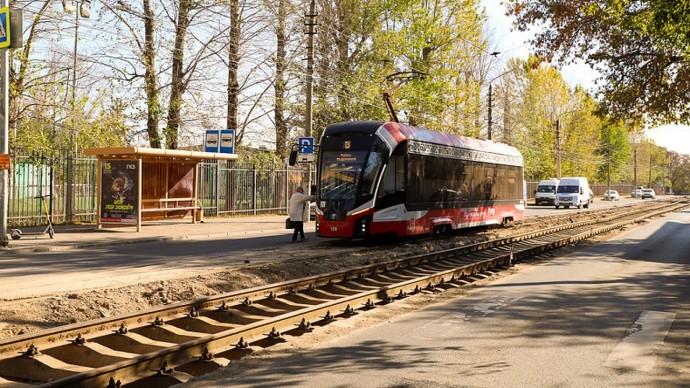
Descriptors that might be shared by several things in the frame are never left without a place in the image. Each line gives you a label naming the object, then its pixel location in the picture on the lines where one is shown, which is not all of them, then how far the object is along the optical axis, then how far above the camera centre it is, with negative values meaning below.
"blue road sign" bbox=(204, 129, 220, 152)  26.06 +1.75
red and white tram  17.33 +0.23
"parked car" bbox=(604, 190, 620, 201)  83.00 -0.38
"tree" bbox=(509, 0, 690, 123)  21.52 +4.49
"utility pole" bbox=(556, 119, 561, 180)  62.94 +3.81
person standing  19.31 -0.57
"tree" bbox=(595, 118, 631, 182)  99.14 +5.97
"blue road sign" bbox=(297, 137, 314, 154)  24.98 +1.58
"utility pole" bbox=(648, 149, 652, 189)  141.25 +6.17
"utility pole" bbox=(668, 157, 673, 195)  155.88 +2.43
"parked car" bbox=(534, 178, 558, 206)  55.44 -0.01
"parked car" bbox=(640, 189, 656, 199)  99.12 -0.09
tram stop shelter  20.59 +0.08
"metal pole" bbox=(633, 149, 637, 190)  121.66 +5.41
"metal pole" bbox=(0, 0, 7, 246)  16.42 +1.35
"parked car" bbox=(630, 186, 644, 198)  100.96 +0.04
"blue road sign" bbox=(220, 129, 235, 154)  25.75 +1.77
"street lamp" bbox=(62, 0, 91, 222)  21.55 +2.12
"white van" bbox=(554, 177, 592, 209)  51.31 -0.06
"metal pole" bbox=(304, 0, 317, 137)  26.69 +4.71
